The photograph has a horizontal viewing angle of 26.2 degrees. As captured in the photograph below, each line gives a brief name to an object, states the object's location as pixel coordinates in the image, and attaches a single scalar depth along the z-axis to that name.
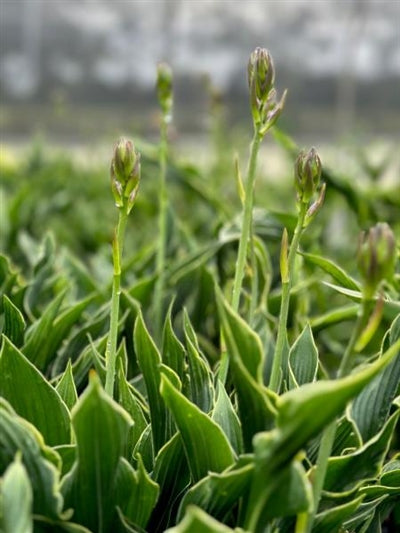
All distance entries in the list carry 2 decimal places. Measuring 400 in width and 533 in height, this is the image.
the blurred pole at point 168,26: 7.50
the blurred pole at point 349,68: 7.64
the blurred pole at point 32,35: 7.36
